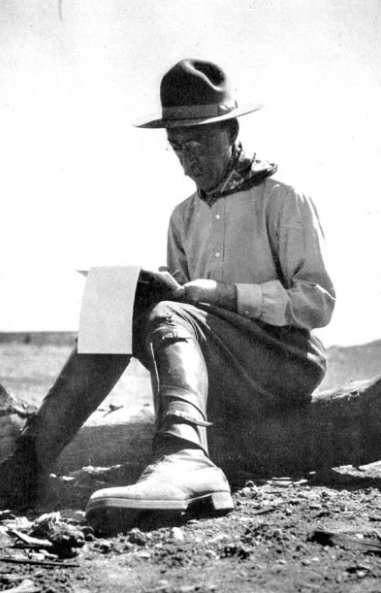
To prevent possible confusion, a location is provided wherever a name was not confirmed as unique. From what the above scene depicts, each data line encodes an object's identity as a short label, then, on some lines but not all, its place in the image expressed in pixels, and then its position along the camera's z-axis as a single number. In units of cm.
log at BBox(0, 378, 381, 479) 397
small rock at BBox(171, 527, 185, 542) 285
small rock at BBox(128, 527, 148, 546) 282
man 337
